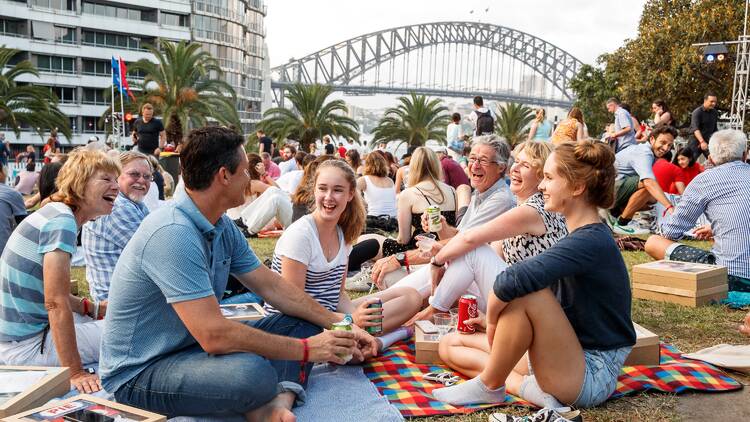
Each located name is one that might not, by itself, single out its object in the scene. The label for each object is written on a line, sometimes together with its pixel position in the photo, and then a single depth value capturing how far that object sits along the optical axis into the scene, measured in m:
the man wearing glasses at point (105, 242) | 4.47
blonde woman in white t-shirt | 4.01
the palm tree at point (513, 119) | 43.19
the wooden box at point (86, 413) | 2.64
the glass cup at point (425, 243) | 4.76
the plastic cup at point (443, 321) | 4.39
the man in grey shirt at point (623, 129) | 12.12
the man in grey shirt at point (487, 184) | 4.78
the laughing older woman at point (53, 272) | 3.45
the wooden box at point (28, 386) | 2.88
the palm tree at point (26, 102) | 30.16
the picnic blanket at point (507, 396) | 3.54
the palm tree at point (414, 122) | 41.38
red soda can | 3.96
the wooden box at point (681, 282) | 5.58
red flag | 27.26
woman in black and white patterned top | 4.03
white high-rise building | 46.91
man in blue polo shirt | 2.81
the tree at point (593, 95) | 47.16
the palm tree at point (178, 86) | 28.83
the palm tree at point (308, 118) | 34.53
